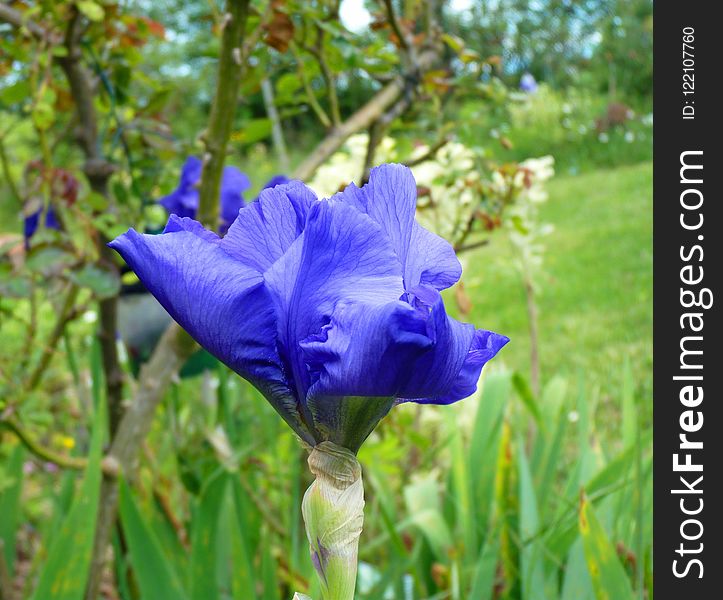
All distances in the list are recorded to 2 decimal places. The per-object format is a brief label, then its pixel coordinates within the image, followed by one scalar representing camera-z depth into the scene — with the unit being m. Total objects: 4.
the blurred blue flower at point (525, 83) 2.59
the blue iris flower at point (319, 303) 0.45
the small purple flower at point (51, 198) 1.08
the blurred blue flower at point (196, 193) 1.20
